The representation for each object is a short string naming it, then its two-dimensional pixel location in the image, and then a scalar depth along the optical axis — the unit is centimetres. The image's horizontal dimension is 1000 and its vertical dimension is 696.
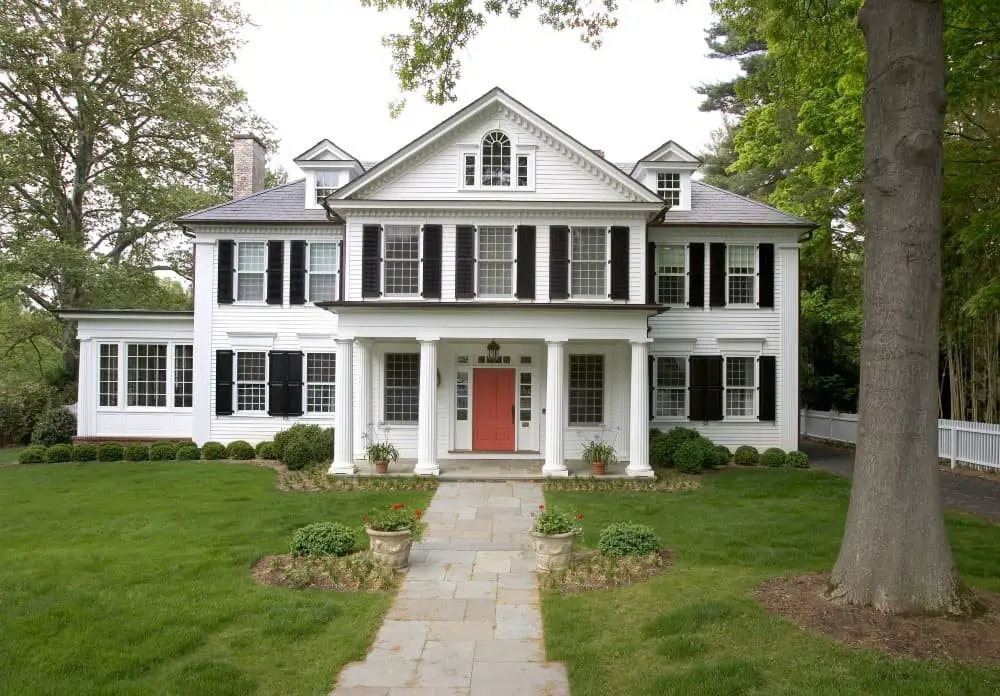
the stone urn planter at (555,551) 857
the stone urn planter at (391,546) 864
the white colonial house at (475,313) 1553
